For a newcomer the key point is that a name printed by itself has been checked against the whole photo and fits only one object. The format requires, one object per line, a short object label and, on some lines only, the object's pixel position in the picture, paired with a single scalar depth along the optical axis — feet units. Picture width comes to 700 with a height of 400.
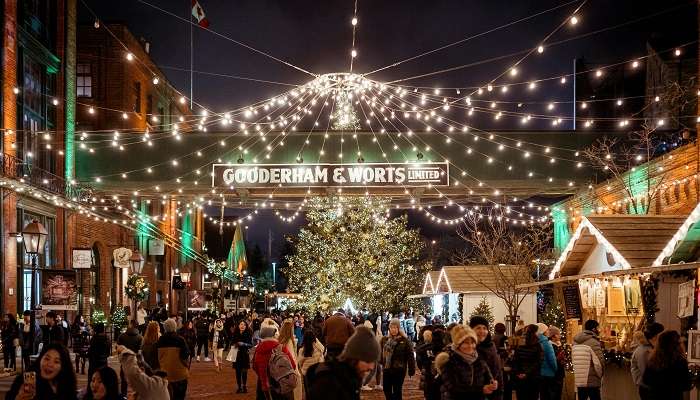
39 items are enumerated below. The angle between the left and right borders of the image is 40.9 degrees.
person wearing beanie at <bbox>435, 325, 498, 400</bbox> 29.37
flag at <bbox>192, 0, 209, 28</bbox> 75.77
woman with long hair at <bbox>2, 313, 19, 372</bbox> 75.87
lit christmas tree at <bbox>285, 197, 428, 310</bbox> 144.25
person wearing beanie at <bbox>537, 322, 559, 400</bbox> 43.24
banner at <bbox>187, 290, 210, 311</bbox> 145.71
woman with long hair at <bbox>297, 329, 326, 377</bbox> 39.27
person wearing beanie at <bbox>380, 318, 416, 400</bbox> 46.44
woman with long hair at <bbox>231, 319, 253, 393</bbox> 62.54
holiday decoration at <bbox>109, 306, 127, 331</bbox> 104.47
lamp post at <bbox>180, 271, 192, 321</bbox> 151.41
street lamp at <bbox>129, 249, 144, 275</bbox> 105.13
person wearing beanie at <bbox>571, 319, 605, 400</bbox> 43.47
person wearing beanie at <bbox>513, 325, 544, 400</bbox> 42.78
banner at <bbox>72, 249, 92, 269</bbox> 91.56
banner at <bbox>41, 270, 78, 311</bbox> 74.79
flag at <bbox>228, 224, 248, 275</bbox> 261.85
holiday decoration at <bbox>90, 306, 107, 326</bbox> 104.89
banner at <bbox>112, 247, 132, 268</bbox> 110.83
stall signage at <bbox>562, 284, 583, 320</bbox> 64.44
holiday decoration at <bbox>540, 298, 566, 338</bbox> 77.77
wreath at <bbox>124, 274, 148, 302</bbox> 111.71
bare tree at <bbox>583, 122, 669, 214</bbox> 94.53
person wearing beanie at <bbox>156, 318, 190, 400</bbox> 39.93
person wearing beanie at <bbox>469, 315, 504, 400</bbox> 32.26
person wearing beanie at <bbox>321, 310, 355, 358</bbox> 27.81
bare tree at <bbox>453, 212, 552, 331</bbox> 109.40
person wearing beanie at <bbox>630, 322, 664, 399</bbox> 35.96
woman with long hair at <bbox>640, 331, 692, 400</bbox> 32.12
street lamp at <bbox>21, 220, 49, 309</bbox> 67.05
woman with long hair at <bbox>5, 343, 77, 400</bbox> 21.40
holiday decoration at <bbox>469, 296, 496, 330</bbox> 105.81
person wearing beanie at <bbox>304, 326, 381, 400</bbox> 17.46
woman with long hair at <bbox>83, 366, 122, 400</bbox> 22.65
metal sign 97.71
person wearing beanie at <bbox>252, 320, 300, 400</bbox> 33.68
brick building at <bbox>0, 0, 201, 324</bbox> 94.43
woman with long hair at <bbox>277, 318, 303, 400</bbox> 36.27
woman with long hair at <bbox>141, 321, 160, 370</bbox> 41.63
